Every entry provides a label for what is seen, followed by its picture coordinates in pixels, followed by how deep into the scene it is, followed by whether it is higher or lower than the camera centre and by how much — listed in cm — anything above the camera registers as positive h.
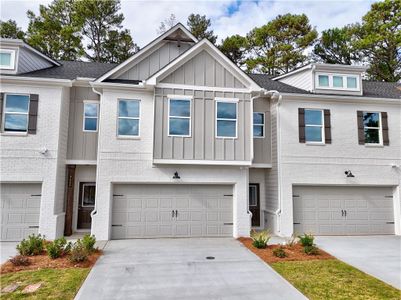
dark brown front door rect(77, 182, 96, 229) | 1202 -117
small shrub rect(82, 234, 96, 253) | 854 -207
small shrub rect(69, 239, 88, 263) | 775 -220
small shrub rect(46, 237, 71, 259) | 811 -215
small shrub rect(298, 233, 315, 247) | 920 -205
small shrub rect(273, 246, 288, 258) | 853 -229
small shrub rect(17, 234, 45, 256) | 840 -218
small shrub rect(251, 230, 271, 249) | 955 -218
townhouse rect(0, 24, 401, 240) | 1081 +113
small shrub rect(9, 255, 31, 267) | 762 -234
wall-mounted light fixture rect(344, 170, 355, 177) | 1238 +26
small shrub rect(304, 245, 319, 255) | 883 -226
